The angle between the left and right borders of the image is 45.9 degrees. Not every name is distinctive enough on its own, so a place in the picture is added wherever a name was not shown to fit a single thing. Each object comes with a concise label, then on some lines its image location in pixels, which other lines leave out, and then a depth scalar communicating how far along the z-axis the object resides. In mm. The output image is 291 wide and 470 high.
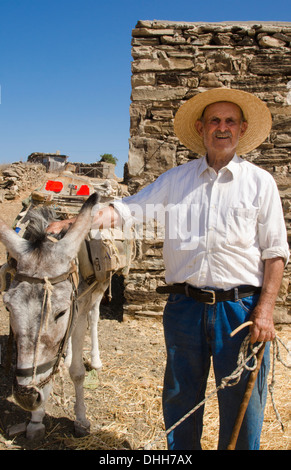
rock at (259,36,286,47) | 4895
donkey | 1794
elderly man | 1791
